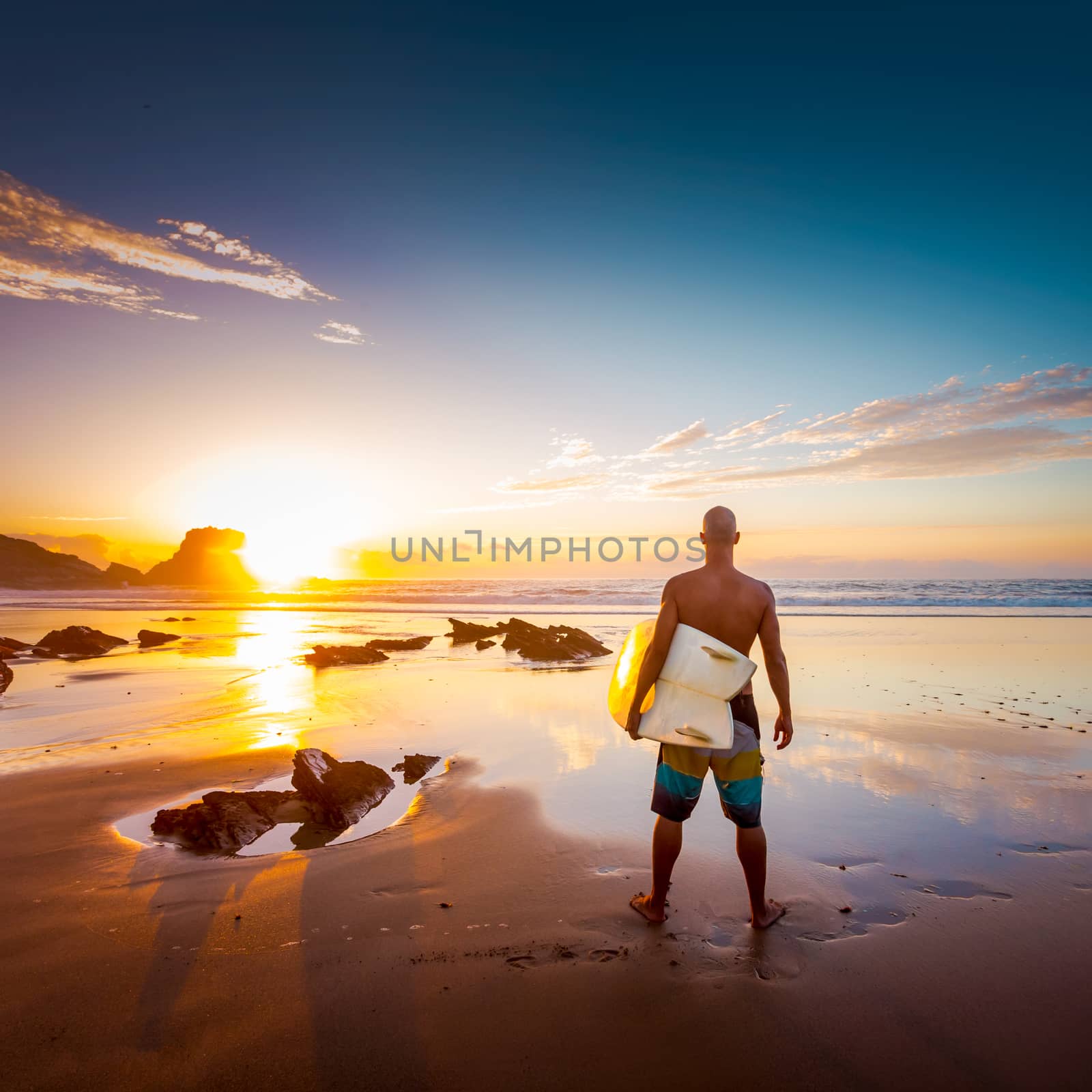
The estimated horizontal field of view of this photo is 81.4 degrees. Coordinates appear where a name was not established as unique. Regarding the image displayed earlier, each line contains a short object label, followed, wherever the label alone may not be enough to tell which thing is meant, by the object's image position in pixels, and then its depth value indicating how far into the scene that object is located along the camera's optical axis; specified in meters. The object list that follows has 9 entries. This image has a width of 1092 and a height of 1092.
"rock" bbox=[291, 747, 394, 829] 5.32
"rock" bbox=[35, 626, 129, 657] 15.78
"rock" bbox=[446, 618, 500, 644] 18.61
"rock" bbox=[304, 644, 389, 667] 13.88
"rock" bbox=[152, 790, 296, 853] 4.79
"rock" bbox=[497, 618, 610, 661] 14.92
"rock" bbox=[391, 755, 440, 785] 6.44
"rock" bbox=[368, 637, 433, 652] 16.26
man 3.79
